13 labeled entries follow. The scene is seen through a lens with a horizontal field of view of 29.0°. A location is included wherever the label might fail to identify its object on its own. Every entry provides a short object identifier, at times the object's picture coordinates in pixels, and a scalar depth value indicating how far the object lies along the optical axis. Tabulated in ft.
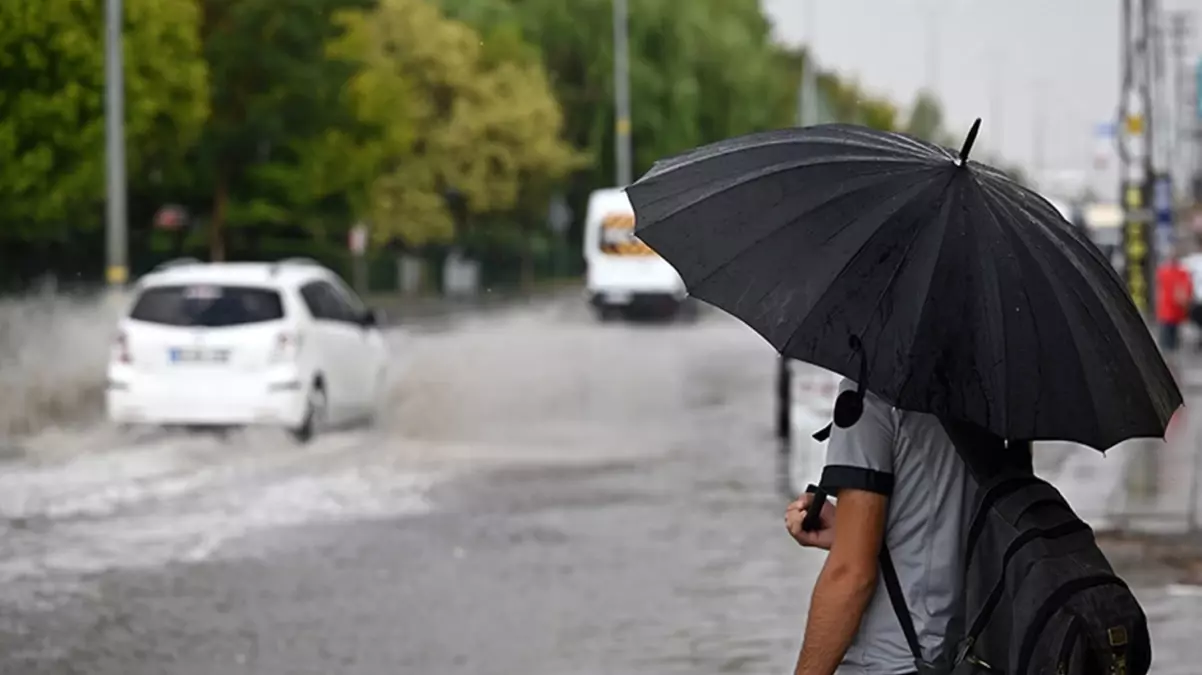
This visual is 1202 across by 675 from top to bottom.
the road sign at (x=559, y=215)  240.32
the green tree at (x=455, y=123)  217.15
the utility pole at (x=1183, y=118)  297.22
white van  167.22
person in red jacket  108.27
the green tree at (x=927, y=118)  588.54
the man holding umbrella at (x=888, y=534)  13.28
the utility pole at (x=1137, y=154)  114.93
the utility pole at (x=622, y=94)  233.55
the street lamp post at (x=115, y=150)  81.92
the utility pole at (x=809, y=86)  295.07
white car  60.80
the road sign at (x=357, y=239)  184.85
